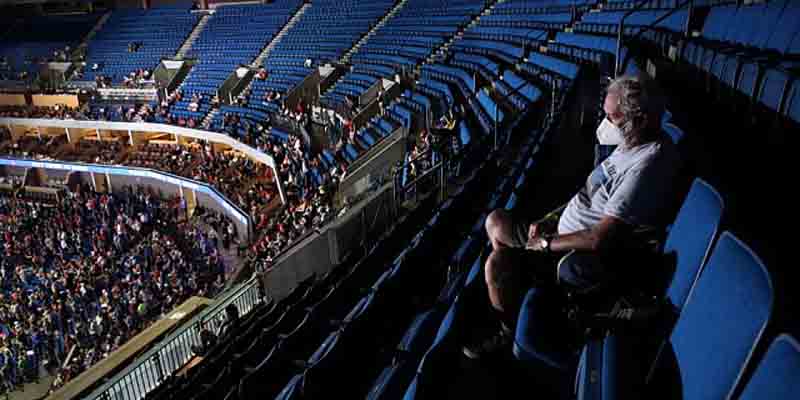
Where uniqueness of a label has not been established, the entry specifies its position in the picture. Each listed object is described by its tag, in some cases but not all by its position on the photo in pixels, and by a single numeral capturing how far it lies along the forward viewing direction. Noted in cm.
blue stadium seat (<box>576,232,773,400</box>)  86
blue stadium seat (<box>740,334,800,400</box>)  70
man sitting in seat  160
